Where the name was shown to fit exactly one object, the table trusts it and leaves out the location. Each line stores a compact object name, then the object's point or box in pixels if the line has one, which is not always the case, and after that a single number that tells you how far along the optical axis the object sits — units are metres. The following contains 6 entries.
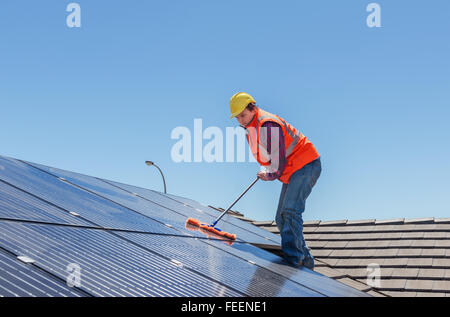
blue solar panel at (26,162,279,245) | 6.24
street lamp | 24.97
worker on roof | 5.64
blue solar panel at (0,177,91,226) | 3.59
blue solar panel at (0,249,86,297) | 2.15
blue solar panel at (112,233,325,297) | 3.81
